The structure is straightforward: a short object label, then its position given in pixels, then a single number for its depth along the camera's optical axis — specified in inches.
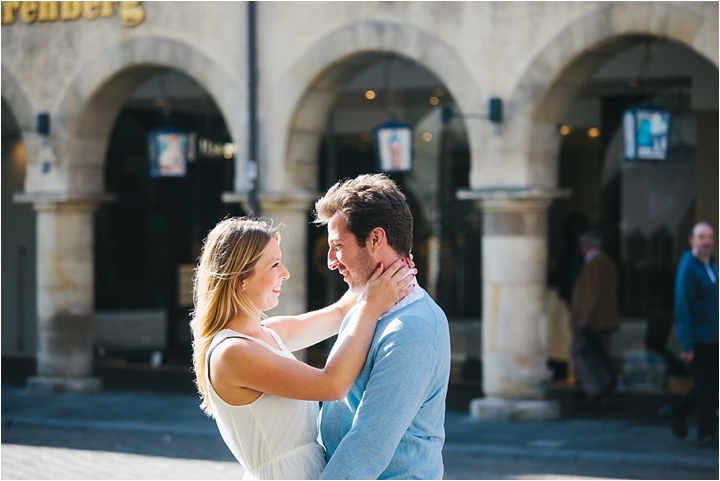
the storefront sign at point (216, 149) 706.2
